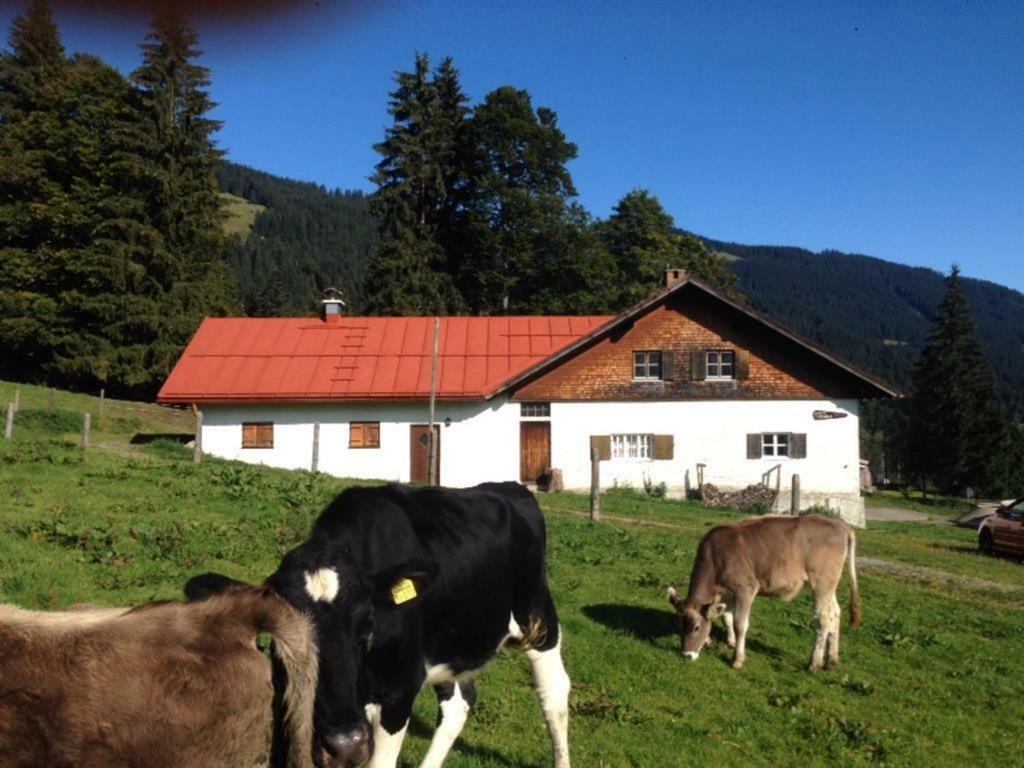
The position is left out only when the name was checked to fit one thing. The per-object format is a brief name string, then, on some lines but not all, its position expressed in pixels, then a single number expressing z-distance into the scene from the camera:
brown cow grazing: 9.23
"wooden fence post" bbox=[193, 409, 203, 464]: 21.50
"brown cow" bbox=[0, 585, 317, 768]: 2.18
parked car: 21.48
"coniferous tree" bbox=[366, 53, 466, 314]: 45.81
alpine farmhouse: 27.33
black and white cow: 3.73
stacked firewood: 26.98
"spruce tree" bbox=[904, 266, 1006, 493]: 55.81
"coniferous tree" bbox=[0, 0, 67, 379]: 40.41
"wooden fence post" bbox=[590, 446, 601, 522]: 18.90
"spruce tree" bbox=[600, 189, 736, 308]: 48.56
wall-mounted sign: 28.00
